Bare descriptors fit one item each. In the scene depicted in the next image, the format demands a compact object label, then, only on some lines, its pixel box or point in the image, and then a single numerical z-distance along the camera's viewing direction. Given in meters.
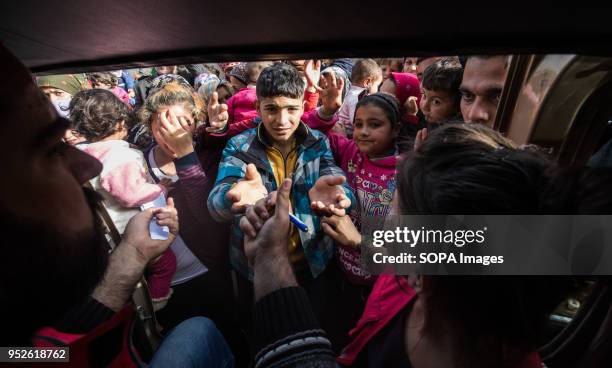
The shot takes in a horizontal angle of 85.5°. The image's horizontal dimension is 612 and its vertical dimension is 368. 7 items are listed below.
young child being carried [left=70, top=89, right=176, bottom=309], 1.36
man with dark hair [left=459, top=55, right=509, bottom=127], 1.14
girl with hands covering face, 1.51
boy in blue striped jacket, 1.41
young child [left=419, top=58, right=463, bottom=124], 1.46
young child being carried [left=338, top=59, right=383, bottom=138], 2.14
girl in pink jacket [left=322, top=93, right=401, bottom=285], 1.50
